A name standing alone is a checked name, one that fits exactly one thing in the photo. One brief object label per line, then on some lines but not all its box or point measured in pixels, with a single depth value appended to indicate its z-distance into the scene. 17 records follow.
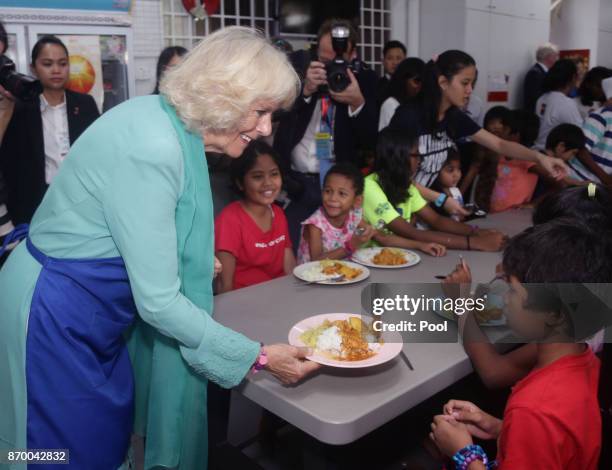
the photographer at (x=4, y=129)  2.29
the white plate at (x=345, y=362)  1.18
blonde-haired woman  1.05
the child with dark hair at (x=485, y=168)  3.57
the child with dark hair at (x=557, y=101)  4.68
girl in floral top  2.29
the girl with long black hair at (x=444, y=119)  2.57
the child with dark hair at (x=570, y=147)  3.63
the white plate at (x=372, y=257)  1.95
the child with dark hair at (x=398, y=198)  2.32
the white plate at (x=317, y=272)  1.75
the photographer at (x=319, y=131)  2.71
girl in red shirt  2.10
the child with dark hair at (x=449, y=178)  2.96
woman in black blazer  2.71
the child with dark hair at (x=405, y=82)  3.44
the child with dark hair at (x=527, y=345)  1.32
